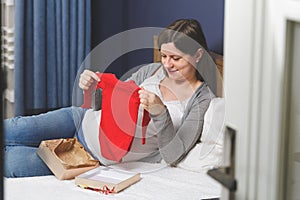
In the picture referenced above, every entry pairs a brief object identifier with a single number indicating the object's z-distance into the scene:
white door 0.84
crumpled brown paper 3.57
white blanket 3.09
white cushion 3.49
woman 3.62
